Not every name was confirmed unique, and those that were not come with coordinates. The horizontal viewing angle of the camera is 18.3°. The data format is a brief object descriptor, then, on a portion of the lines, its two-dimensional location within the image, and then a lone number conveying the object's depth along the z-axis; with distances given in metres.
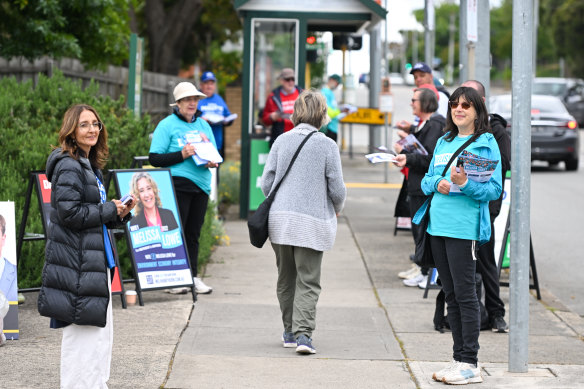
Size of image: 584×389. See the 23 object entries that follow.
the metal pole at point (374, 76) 41.38
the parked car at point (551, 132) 39.16
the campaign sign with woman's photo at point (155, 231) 14.79
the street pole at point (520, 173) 11.00
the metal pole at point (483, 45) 17.02
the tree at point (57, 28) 23.29
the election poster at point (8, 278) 12.21
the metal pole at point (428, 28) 26.56
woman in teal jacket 10.82
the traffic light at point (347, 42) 33.17
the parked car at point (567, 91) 68.90
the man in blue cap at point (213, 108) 24.03
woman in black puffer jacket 9.23
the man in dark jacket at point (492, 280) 13.46
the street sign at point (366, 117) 38.41
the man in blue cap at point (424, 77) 16.89
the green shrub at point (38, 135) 14.88
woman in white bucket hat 14.94
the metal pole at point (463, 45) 17.72
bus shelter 23.33
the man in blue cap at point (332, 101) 26.36
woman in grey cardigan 11.88
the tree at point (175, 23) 39.91
